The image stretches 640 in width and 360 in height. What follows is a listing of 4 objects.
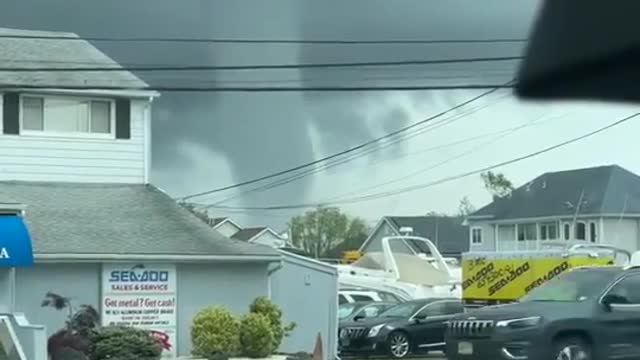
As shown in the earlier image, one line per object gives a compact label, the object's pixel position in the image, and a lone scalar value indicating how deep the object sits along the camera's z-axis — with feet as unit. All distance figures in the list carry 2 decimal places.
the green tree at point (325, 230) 357.61
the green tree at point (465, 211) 315.64
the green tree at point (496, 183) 284.00
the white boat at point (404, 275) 115.24
